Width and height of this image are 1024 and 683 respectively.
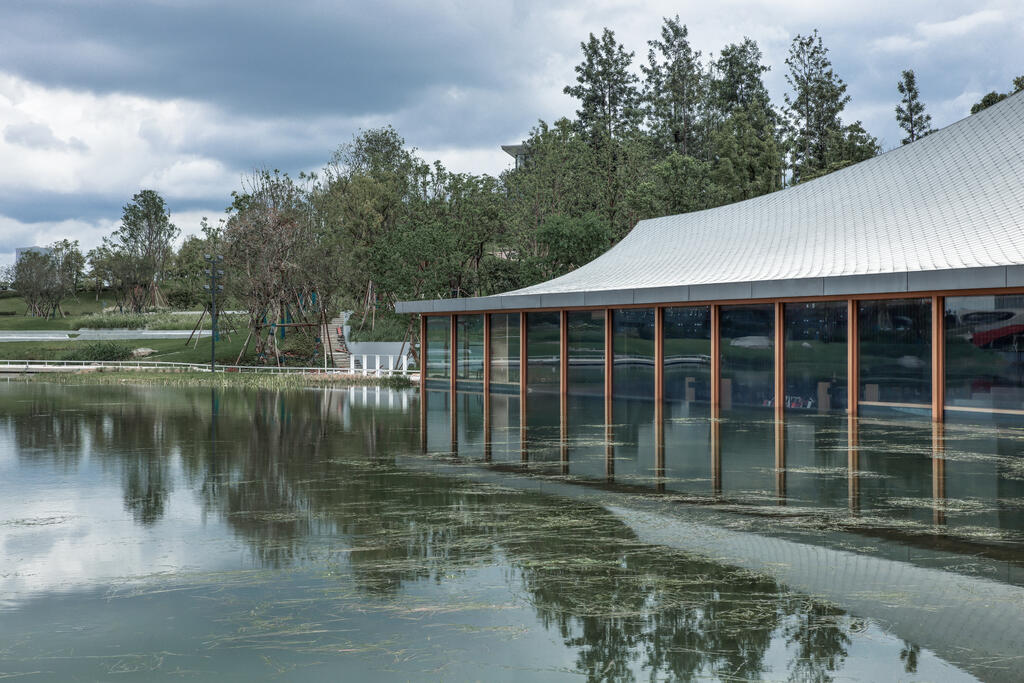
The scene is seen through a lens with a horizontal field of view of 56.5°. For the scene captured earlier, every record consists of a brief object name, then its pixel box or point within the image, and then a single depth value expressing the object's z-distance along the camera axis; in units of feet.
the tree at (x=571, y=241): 139.95
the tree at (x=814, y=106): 194.70
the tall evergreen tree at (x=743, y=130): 176.65
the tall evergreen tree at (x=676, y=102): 214.69
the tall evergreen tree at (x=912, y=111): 178.81
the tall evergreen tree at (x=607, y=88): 216.13
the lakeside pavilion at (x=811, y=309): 57.93
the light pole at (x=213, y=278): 134.00
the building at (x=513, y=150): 282.44
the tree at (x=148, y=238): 273.33
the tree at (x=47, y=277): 269.23
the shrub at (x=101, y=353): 165.17
